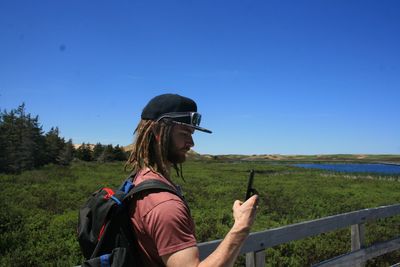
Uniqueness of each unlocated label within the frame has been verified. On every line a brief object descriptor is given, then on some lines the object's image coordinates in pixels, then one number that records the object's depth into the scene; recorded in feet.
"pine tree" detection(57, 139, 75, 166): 203.56
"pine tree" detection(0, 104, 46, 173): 163.94
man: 4.81
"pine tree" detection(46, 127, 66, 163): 209.48
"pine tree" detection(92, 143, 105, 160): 251.19
